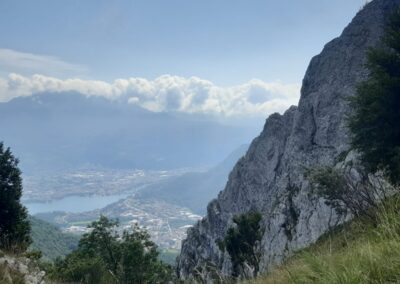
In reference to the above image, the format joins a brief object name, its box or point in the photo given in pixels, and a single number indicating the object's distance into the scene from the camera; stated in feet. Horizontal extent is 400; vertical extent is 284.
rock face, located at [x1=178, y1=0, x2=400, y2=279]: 150.30
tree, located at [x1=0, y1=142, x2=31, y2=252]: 86.67
